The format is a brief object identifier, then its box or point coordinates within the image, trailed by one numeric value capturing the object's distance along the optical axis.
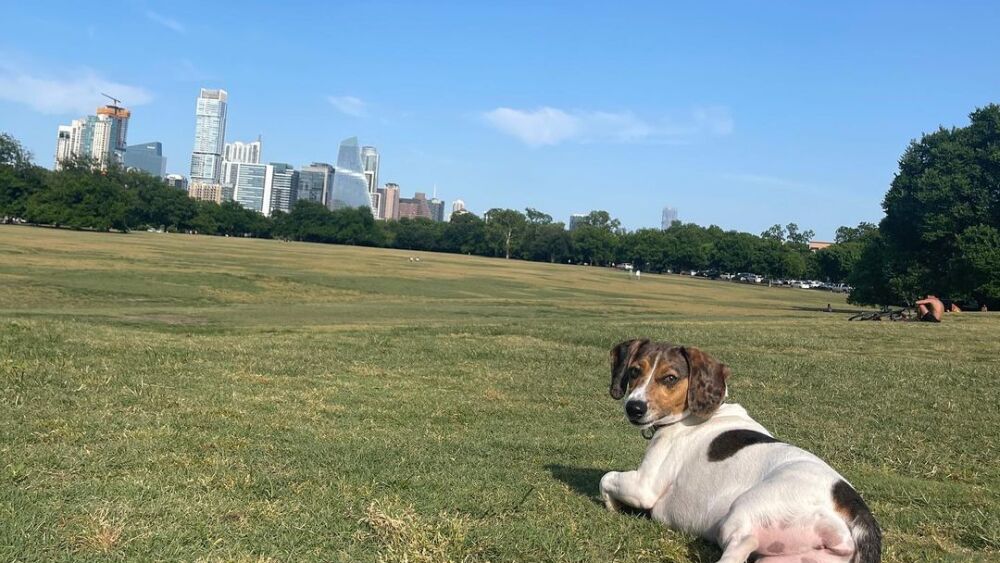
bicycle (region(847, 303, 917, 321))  31.72
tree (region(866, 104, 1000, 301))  52.28
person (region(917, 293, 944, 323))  30.03
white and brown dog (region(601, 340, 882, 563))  4.45
